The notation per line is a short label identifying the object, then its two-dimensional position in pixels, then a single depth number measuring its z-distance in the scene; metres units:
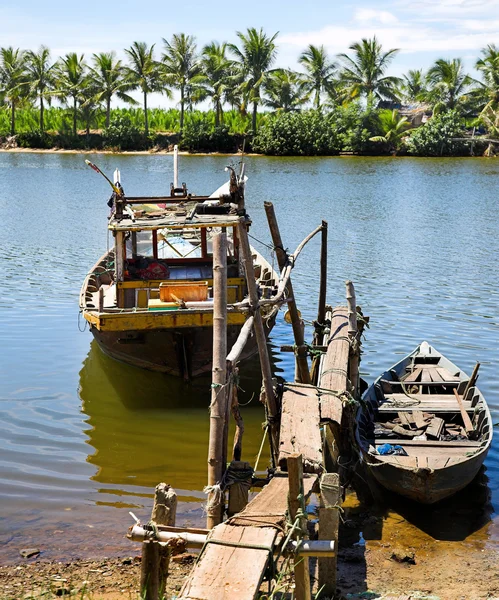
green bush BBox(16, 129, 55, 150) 74.50
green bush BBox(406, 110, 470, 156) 64.88
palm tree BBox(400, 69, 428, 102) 85.44
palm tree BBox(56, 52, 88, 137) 74.50
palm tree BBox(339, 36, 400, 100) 71.56
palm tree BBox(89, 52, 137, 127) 73.77
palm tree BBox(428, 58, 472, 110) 70.12
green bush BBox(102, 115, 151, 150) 72.06
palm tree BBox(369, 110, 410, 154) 67.44
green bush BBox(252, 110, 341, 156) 65.81
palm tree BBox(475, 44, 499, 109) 68.19
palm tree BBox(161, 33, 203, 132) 72.81
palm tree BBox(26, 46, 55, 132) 75.38
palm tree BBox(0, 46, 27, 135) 75.62
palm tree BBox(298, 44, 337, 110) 73.69
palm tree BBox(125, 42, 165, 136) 73.12
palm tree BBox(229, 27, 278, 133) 70.19
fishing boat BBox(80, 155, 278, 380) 12.24
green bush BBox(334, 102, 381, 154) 66.56
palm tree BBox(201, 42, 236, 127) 71.44
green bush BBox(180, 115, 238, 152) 70.12
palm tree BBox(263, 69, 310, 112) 71.19
